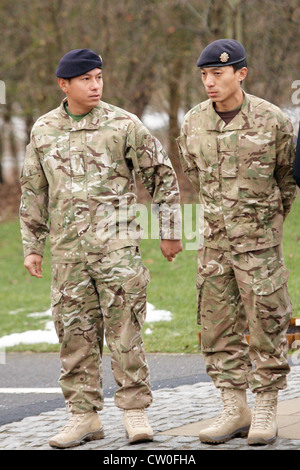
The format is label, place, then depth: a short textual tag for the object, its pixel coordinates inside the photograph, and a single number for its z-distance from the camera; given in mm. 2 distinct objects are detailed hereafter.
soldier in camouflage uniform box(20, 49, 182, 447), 10305
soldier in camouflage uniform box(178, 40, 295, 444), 9898
